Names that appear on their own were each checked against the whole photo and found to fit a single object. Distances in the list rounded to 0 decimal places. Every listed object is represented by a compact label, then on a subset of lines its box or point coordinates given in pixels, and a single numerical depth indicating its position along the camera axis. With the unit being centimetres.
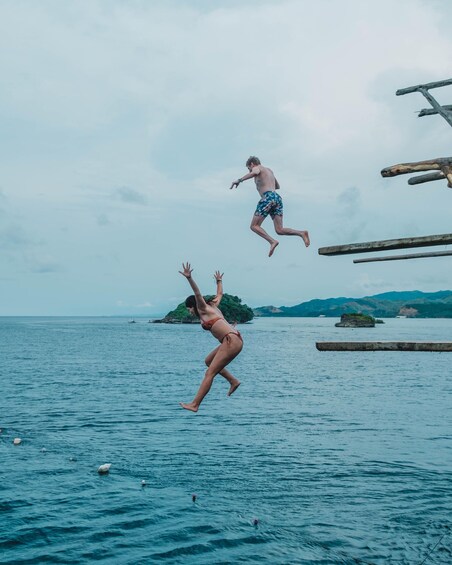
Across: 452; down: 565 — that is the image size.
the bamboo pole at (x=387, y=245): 829
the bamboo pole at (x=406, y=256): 919
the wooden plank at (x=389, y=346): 852
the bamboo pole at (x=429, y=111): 1133
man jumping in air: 928
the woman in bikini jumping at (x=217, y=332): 888
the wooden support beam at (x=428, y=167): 914
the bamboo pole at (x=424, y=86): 1155
